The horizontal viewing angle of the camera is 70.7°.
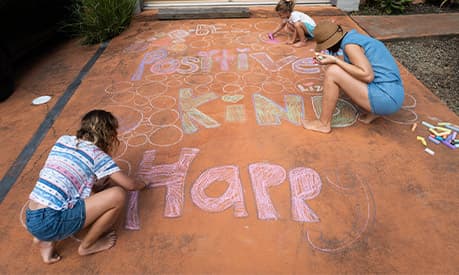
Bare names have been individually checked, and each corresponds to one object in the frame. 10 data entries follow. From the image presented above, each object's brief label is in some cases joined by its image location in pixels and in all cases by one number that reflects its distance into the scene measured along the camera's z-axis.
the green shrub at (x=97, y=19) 4.98
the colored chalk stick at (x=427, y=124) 2.93
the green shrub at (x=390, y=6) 5.66
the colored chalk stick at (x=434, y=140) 2.74
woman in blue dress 2.62
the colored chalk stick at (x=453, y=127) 2.87
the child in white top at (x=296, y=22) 4.51
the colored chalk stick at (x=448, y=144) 2.68
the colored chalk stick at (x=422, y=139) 2.73
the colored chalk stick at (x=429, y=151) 2.63
